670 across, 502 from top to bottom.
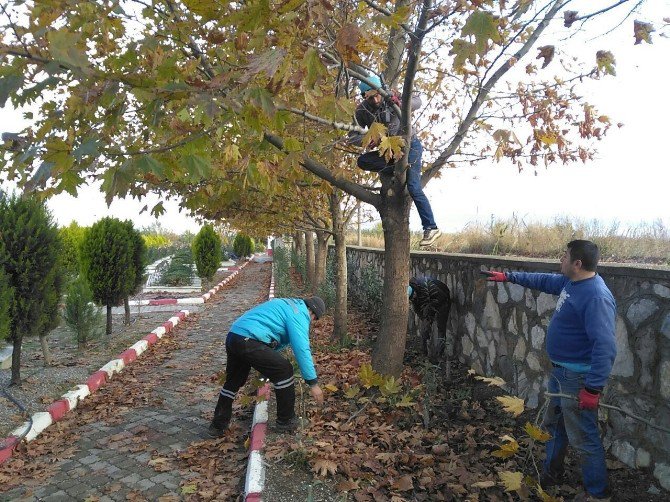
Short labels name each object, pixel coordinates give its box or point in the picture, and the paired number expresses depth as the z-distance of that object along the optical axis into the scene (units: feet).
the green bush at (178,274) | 61.52
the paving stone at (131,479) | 12.64
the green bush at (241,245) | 124.47
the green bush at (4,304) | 17.42
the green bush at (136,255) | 32.14
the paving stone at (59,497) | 11.87
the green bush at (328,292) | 36.60
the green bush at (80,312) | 25.29
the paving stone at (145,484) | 12.41
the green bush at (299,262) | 67.03
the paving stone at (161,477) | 12.76
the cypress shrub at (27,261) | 19.40
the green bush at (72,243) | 59.03
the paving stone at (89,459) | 13.92
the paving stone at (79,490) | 12.08
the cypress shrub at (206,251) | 61.11
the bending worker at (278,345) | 14.10
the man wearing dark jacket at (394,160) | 15.43
